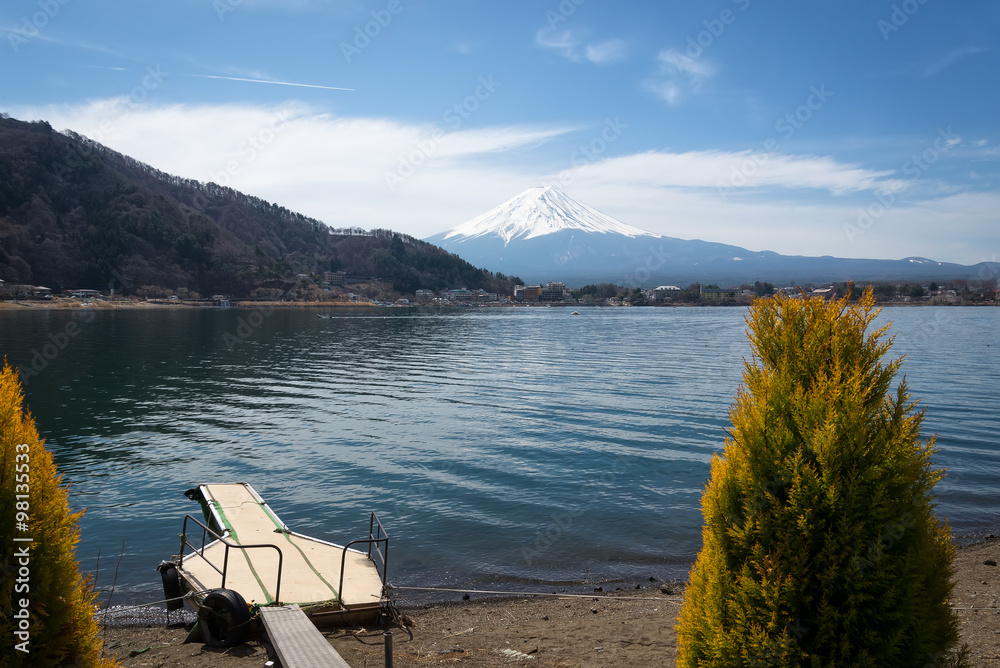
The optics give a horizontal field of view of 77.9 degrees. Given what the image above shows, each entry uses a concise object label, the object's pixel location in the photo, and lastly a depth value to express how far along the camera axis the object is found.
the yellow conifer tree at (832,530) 3.35
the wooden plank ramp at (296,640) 5.99
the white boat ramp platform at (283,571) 8.37
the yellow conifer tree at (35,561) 3.31
